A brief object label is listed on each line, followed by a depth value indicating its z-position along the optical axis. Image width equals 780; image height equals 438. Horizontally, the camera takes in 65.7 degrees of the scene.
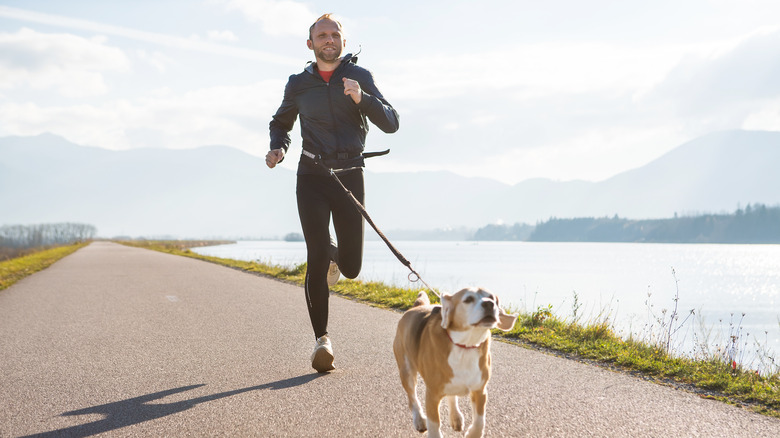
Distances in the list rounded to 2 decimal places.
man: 4.75
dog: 2.64
